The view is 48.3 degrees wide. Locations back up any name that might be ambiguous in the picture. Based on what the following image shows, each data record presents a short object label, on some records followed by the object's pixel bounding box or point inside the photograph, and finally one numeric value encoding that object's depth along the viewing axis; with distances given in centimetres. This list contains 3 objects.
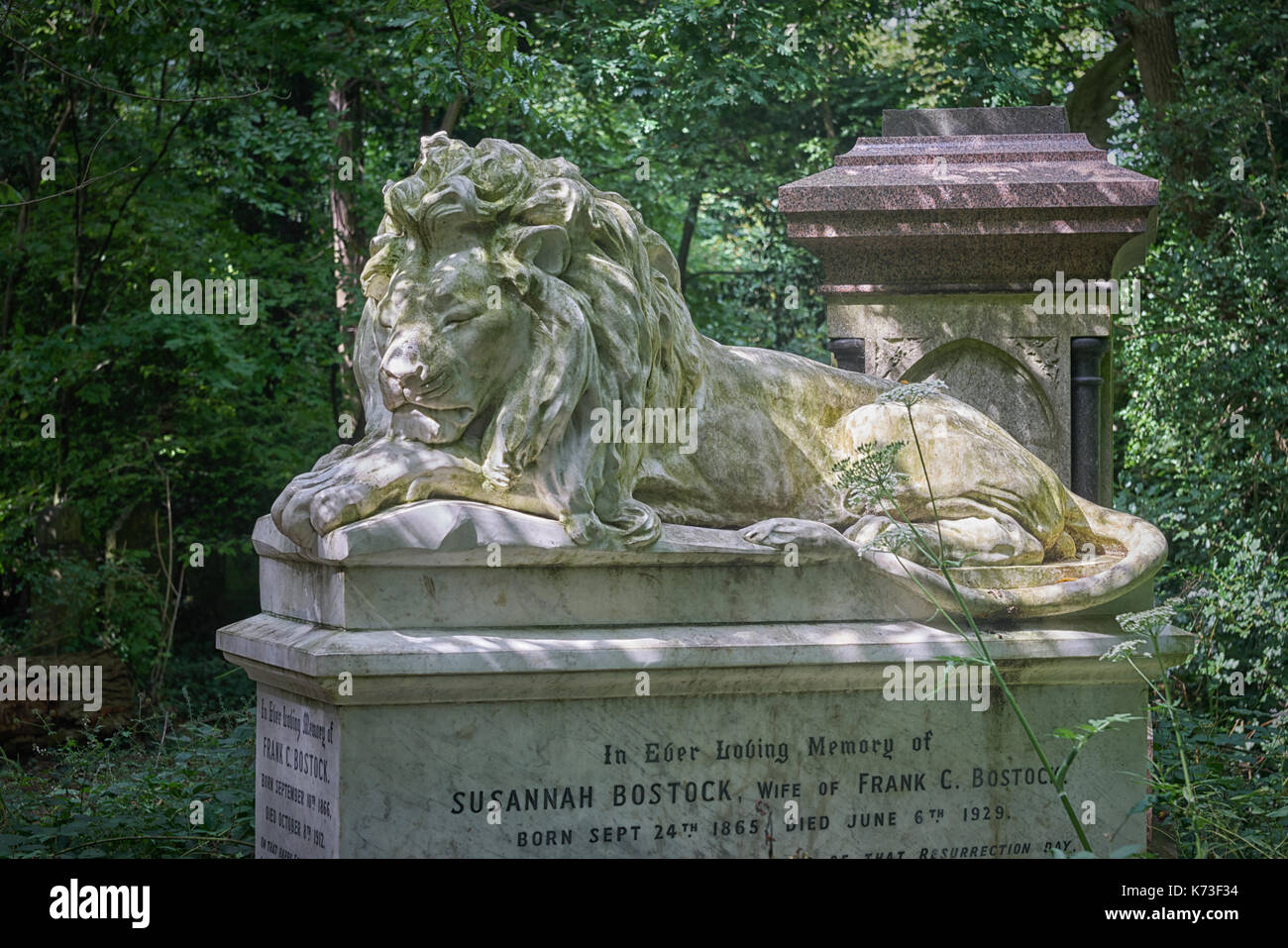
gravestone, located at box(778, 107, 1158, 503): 644
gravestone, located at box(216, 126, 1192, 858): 429
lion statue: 446
